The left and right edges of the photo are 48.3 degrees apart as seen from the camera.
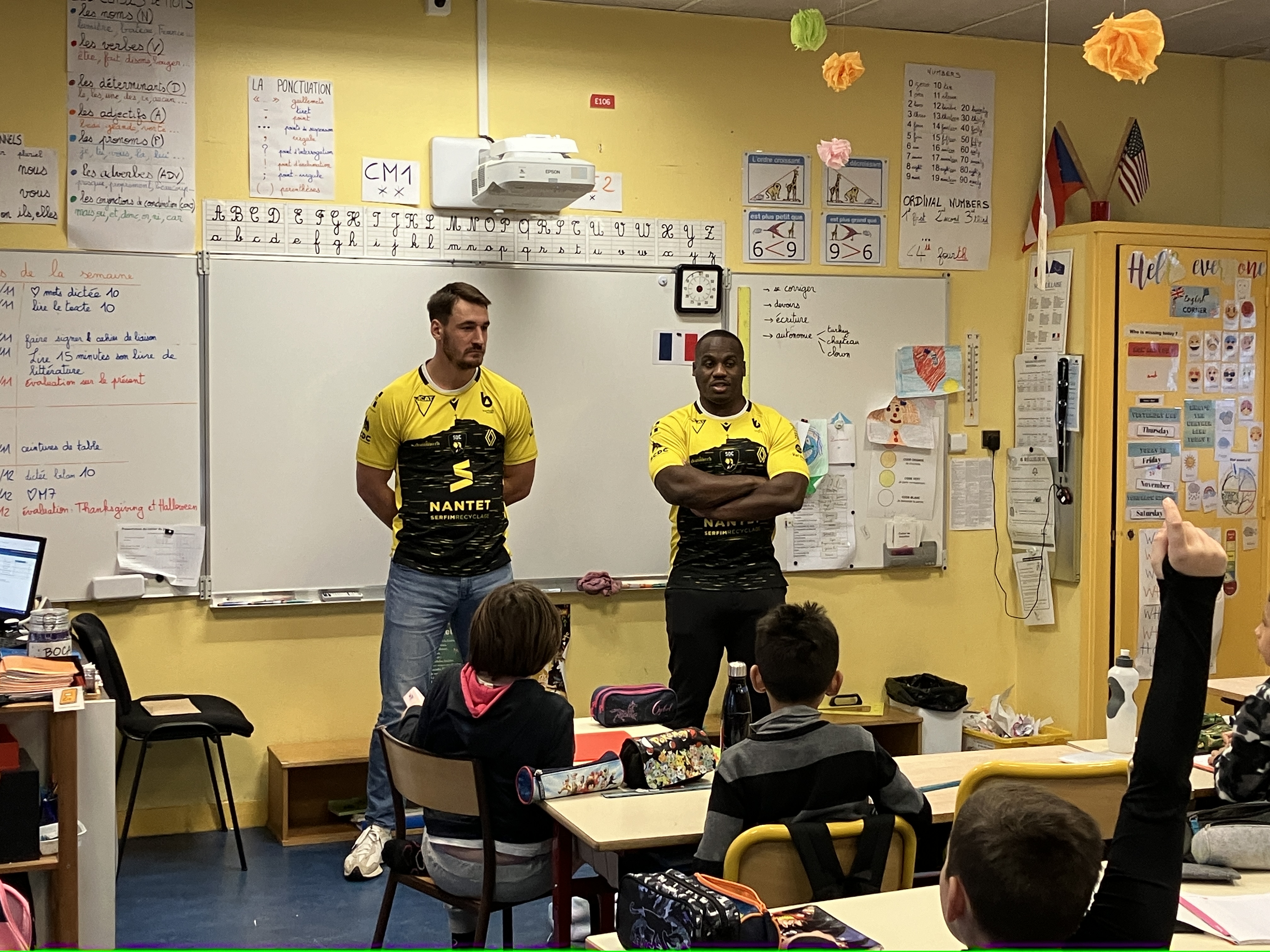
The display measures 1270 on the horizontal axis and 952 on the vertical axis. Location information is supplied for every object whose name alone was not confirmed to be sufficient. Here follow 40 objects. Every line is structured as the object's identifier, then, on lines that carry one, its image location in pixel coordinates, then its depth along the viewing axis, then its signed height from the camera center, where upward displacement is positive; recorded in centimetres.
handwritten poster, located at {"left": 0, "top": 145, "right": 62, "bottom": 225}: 471 +71
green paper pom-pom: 382 +102
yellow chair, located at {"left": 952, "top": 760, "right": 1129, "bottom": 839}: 267 -72
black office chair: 442 -102
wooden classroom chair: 299 -84
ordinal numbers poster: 589 +99
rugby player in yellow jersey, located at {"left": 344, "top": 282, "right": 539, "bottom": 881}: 450 -31
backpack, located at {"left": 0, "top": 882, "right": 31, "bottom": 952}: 228 -87
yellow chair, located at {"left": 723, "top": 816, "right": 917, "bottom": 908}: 238 -78
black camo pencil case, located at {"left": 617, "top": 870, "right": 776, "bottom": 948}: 189 -69
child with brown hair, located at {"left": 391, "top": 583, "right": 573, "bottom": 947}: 304 -71
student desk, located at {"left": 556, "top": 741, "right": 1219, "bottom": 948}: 270 -83
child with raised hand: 150 -50
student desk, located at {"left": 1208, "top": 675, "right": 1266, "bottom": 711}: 413 -86
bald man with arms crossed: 465 -37
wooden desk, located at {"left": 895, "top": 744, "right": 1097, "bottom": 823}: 303 -83
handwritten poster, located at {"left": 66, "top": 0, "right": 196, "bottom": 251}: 477 +93
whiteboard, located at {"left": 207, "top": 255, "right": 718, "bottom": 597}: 497 +0
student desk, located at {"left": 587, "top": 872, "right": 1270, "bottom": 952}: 211 -80
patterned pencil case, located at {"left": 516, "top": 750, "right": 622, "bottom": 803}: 293 -79
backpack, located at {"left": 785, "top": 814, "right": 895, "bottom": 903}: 242 -79
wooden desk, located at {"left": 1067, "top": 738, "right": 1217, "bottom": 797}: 301 -81
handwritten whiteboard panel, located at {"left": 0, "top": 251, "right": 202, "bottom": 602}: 474 -1
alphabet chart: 498 +61
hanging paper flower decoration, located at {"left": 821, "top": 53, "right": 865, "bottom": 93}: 378 +90
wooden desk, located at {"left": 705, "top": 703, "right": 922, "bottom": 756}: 564 -131
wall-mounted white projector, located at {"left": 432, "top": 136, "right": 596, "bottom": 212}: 490 +80
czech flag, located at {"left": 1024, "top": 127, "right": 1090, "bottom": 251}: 600 +96
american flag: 607 +102
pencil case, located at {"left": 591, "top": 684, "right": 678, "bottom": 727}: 371 -80
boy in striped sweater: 256 -67
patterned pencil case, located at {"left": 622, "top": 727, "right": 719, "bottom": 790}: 305 -78
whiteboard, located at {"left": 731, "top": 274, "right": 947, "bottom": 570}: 568 +25
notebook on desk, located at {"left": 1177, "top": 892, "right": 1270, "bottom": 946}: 213 -79
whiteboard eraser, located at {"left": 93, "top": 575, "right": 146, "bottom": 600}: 482 -64
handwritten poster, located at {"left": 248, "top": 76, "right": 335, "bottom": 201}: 498 +93
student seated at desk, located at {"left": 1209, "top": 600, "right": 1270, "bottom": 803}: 259 -64
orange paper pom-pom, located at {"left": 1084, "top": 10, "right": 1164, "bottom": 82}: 292 +75
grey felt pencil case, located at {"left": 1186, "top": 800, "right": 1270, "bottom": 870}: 245 -76
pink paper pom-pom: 497 +89
